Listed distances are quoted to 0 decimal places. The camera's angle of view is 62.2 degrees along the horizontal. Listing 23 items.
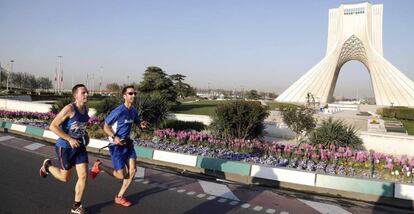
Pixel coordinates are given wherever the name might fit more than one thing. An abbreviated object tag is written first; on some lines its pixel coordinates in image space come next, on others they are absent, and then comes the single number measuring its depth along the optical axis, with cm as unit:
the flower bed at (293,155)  803
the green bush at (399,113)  3222
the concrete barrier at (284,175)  736
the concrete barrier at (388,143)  1288
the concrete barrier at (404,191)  649
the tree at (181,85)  4861
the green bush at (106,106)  1555
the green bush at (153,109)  1420
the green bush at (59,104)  2030
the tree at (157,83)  3475
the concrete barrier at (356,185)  665
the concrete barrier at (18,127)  1494
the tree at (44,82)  11956
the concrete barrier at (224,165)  796
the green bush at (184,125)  1734
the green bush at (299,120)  1364
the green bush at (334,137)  1080
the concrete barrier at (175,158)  889
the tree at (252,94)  7449
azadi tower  5856
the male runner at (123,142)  513
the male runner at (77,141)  462
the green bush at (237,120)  1250
